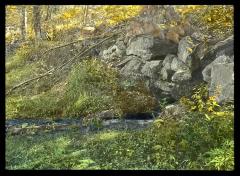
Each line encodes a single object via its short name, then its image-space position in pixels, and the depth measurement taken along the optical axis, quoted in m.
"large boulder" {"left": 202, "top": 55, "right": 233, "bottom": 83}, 7.48
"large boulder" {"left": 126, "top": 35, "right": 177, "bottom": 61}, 7.87
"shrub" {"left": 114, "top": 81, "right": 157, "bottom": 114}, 7.76
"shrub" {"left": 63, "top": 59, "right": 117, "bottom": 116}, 7.81
